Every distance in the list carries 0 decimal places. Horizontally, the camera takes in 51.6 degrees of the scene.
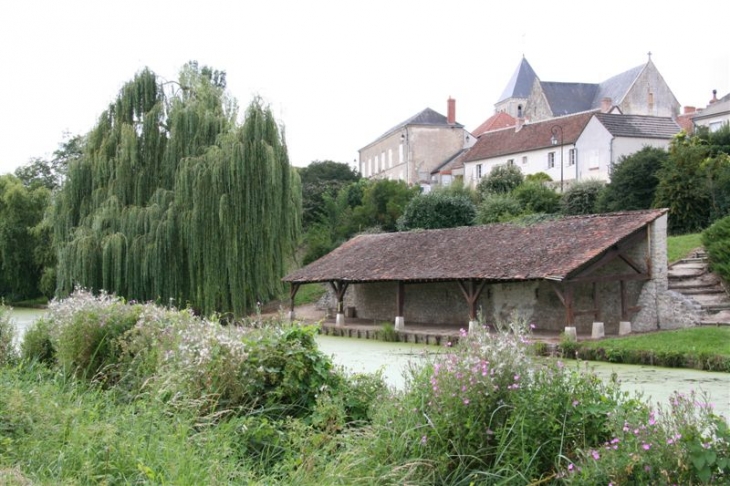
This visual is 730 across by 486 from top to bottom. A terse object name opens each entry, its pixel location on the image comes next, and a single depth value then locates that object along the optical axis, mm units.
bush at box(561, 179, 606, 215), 29062
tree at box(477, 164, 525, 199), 34312
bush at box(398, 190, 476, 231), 30656
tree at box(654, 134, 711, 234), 24172
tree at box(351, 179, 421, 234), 34594
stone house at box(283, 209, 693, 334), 17172
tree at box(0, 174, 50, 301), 33375
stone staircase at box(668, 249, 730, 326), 17525
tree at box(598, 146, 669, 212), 26484
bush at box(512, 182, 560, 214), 30141
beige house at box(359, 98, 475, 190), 53750
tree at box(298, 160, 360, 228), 38375
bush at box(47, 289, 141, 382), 7914
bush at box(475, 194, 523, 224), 29000
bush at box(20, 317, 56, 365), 9531
